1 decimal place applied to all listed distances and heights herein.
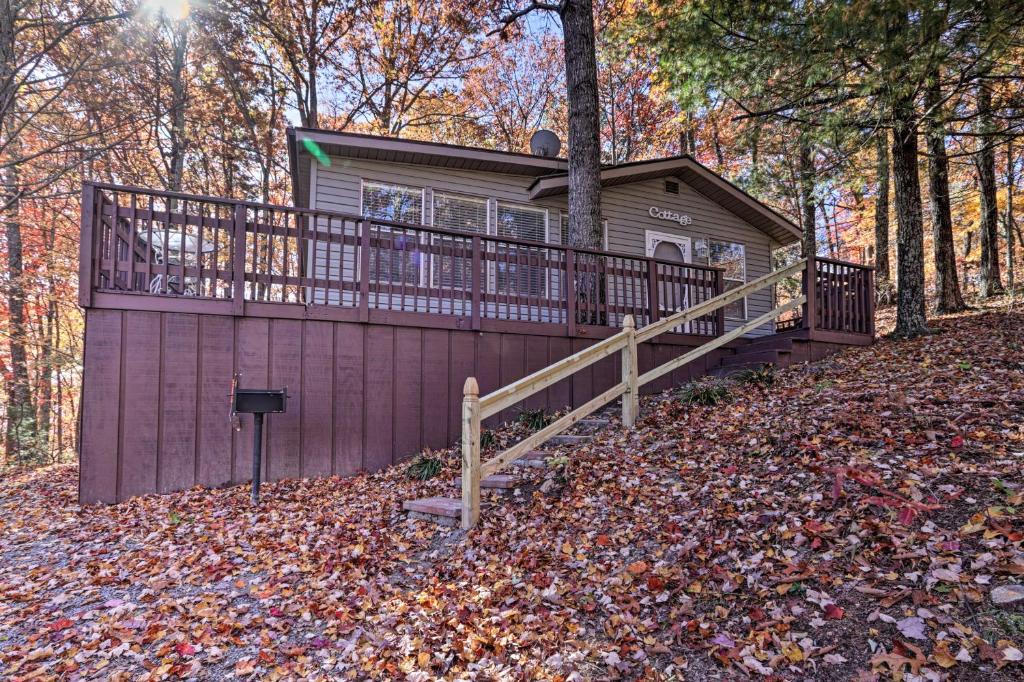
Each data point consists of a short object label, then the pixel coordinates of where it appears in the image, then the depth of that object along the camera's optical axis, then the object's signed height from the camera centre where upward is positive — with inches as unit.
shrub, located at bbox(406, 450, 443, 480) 230.3 -44.0
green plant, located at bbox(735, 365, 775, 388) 271.1 -7.1
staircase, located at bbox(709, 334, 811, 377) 298.5 +4.3
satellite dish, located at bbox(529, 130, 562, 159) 473.1 +191.3
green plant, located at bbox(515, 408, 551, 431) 262.4 -26.9
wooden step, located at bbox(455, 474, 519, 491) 195.6 -42.4
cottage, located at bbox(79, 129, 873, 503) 221.5 +19.8
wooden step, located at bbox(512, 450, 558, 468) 211.6 -37.0
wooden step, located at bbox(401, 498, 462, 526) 176.9 -48.2
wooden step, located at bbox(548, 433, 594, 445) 230.8 -32.3
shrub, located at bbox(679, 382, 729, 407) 253.6 -15.0
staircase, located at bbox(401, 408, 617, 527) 179.6 -41.6
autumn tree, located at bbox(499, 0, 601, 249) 341.7 +151.1
